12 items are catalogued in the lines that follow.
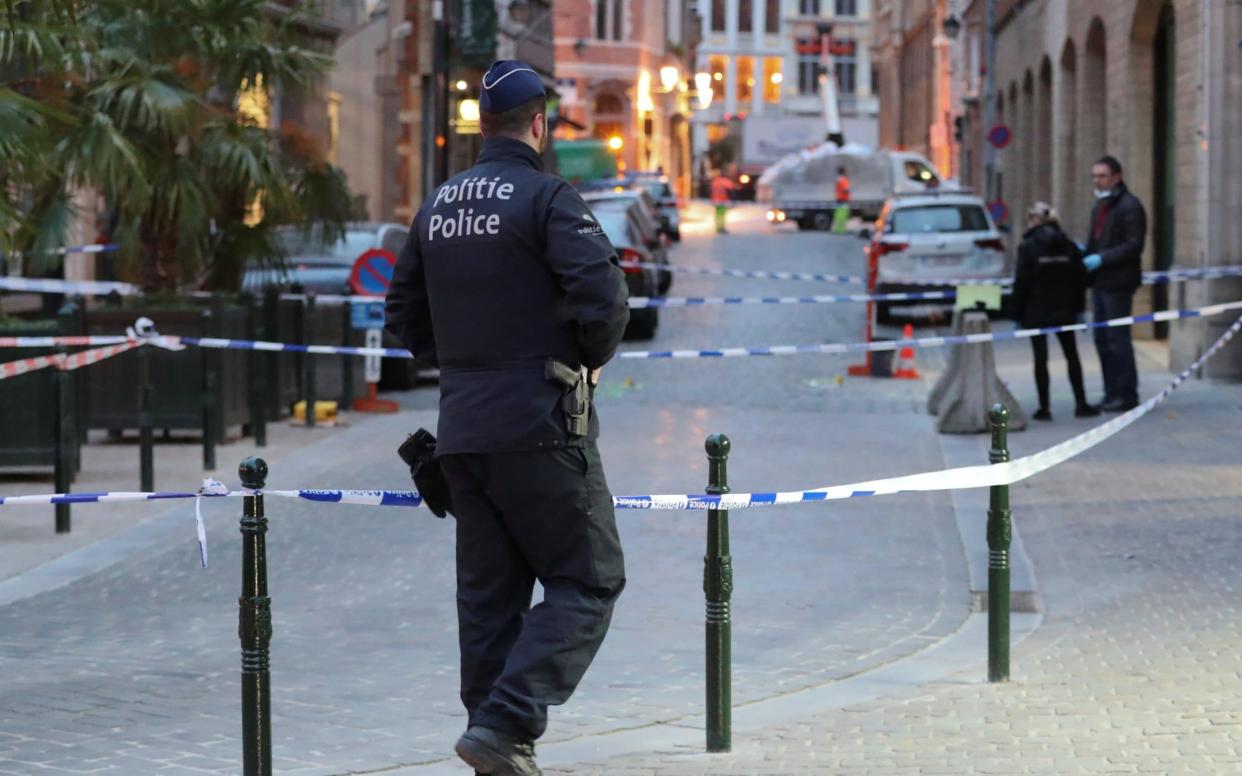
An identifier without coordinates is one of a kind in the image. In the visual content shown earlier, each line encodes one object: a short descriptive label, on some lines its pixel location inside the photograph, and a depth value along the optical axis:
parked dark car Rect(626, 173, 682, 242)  52.07
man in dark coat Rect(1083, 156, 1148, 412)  16.69
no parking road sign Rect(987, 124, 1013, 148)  37.35
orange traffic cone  21.05
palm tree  14.99
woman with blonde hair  16.55
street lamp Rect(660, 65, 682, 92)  86.25
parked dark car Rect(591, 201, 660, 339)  25.78
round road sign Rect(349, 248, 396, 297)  18.48
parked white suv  26.45
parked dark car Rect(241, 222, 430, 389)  19.14
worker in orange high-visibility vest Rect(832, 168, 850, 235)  56.22
